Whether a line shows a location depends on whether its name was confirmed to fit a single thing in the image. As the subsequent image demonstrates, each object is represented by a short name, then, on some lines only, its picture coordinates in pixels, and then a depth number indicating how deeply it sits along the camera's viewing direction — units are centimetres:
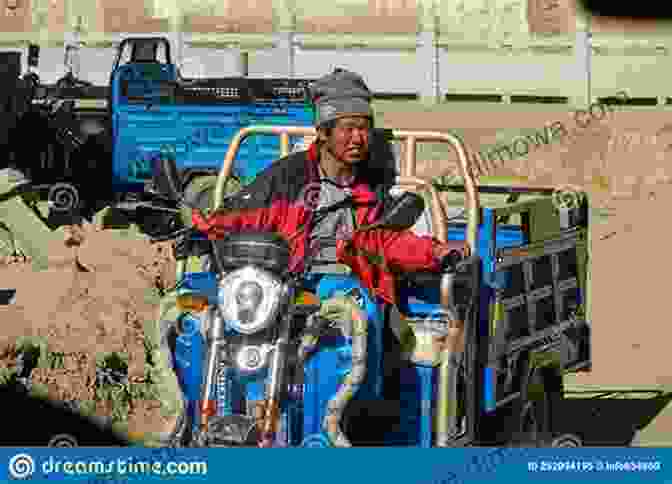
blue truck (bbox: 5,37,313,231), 2692
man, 1076
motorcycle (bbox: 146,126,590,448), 998
